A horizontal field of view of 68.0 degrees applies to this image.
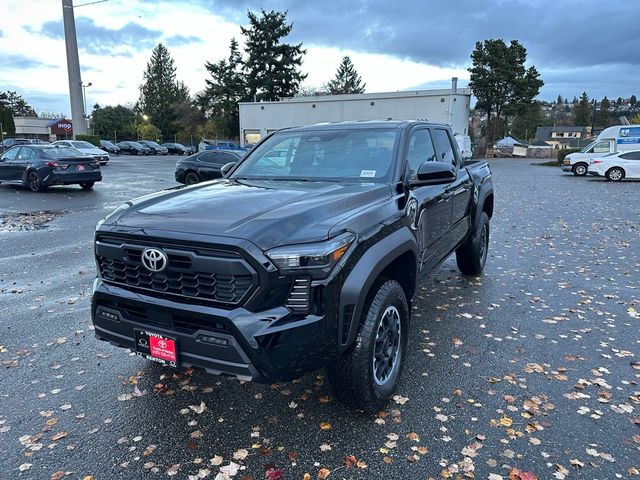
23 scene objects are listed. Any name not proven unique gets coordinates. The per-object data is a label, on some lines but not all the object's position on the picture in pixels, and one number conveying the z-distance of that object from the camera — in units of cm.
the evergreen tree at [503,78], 6200
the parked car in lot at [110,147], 5091
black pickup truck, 251
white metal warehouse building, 3231
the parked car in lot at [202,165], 1661
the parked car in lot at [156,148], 5200
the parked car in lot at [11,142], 3618
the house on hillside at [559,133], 10831
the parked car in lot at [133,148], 5107
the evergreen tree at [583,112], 11669
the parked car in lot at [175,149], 5400
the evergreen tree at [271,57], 5691
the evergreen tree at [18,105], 11138
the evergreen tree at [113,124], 7588
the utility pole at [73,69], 3575
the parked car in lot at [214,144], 4330
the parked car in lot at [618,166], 2116
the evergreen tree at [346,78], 8831
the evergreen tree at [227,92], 5944
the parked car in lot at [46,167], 1498
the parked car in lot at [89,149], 2864
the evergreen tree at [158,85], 8700
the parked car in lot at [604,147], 2417
